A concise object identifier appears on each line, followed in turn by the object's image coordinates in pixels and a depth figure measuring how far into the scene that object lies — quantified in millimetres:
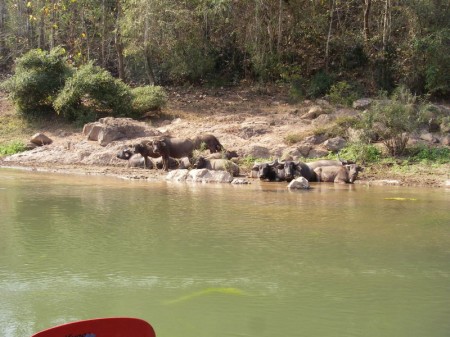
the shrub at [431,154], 17859
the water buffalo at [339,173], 16312
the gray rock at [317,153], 18944
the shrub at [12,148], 21244
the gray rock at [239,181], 15656
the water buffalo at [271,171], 16469
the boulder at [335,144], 19156
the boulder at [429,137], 19328
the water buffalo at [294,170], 16125
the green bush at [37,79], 23562
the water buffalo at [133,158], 18703
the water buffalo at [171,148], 17594
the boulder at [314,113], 21469
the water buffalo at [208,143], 18775
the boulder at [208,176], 15984
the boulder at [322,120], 20506
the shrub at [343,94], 22500
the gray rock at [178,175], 16375
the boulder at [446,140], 19125
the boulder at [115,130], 20375
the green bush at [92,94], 22750
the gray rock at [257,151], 19156
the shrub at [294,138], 19562
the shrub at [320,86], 24266
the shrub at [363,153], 18281
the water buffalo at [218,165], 17016
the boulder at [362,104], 21516
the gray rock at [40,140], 21609
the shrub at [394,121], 18078
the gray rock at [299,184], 14922
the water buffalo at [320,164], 16775
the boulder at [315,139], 19469
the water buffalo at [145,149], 18016
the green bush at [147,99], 23067
